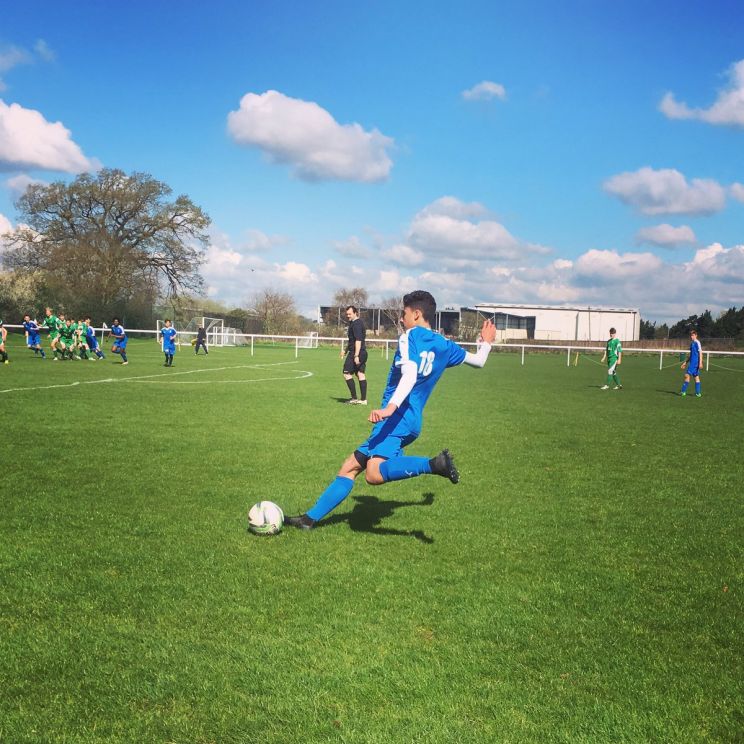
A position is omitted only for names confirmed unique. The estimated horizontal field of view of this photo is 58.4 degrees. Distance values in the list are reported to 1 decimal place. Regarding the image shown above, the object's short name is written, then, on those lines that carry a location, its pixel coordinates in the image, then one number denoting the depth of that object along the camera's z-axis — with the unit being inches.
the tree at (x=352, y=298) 3740.2
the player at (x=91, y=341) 1195.4
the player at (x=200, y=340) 1600.6
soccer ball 210.5
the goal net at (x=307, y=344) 2278.3
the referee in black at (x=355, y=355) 584.7
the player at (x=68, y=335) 1129.4
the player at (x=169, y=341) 1037.8
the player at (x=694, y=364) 804.6
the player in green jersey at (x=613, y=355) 884.0
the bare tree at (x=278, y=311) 3107.8
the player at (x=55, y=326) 1122.0
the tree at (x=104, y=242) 2020.2
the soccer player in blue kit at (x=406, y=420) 211.3
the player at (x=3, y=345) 952.6
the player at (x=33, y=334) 1294.3
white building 3814.0
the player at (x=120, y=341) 1082.7
